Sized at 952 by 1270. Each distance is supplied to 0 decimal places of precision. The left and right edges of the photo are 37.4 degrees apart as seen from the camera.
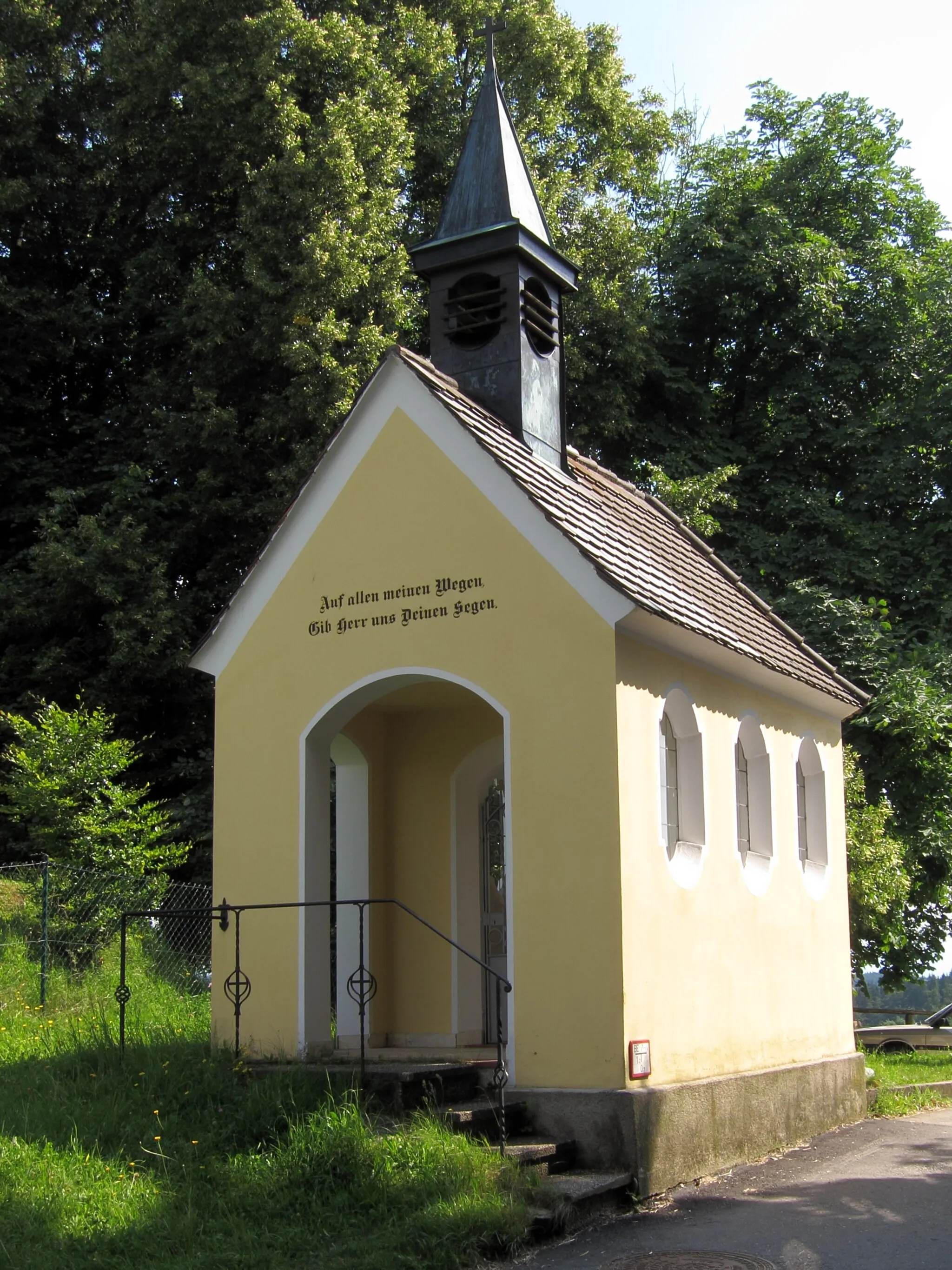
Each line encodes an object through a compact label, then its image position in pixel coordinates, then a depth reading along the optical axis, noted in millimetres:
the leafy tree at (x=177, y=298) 19906
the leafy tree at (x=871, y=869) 17391
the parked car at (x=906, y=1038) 21641
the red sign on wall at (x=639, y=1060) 8797
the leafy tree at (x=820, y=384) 22594
